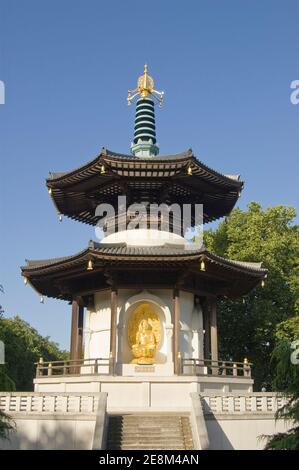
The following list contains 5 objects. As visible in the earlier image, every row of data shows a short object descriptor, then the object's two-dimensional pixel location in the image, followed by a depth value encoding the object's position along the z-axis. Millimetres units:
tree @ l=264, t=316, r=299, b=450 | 11156
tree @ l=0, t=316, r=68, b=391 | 45094
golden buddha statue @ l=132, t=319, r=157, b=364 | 20469
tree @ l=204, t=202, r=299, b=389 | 30750
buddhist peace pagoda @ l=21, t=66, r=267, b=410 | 19359
